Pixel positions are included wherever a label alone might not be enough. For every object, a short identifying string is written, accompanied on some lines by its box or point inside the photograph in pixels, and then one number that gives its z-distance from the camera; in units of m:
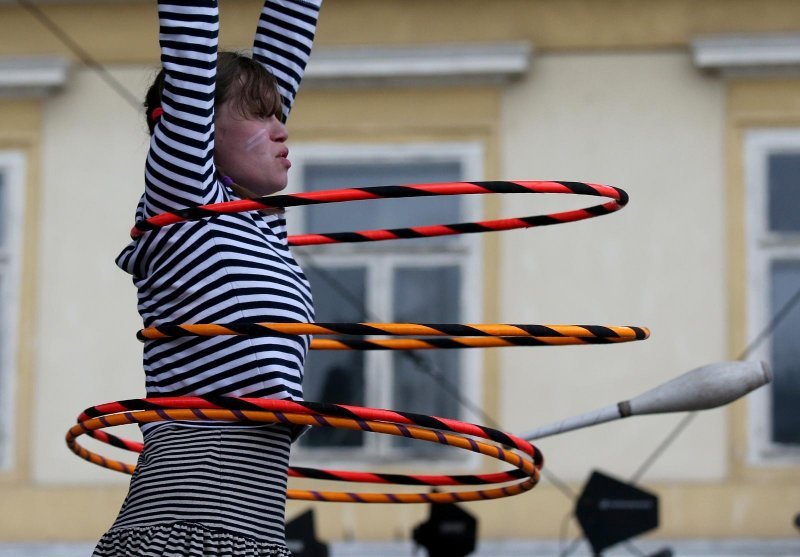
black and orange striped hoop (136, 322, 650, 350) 5.48
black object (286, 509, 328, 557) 11.48
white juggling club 7.75
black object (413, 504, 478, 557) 11.16
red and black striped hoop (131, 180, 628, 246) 5.45
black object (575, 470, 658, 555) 12.50
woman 5.50
